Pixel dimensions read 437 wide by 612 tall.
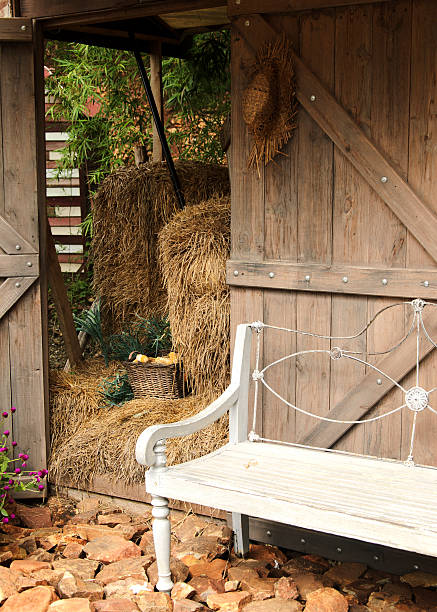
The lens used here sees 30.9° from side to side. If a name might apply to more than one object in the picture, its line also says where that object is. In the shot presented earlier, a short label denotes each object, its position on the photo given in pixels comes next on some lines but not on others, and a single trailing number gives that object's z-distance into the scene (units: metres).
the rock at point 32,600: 3.14
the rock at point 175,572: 3.41
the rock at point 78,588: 3.28
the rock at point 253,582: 3.31
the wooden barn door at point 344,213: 3.20
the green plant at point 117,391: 4.85
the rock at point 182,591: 3.26
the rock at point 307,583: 3.31
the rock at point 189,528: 3.88
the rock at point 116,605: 3.15
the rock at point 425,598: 3.18
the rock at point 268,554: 3.64
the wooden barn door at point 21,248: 4.12
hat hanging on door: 3.44
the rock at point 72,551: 3.70
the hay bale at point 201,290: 4.29
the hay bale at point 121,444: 4.09
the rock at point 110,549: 3.66
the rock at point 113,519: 4.08
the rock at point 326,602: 3.10
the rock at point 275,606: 3.14
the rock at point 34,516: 4.12
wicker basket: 4.73
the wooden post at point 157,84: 5.68
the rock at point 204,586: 3.31
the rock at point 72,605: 3.13
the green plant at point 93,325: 5.68
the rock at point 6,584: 3.27
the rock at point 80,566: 3.49
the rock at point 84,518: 4.14
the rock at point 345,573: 3.39
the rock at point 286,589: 3.27
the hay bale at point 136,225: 5.65
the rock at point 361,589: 3.28
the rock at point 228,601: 3.18
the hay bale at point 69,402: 4.48
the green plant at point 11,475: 3.95
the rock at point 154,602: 3.12
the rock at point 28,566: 3.53
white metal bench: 2.70
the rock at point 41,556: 3.68
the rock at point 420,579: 3.28
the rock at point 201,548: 3.65
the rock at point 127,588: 3.30
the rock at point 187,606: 3.12
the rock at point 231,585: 3.34
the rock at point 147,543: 3.78
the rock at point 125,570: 3.45
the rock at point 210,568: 3.47
